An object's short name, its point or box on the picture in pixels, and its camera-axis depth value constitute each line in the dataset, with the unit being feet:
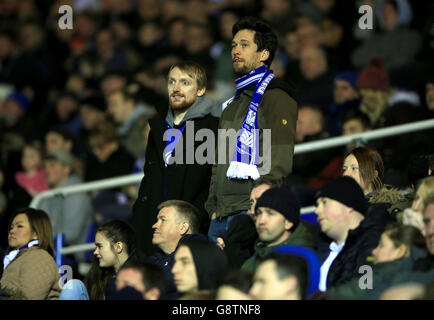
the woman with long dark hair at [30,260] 54.49
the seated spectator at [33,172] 80.38
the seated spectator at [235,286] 41.37
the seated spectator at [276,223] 47.24
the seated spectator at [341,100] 71.26
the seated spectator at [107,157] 77.71
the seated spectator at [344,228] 46.09
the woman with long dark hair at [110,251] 55.47
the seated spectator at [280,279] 41.06
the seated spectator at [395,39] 80.12
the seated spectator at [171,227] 51.60
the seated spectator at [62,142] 83.56
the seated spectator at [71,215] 72.33
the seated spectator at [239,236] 49.65
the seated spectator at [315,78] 76.43
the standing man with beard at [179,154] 53.36
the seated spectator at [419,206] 45.91
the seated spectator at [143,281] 44.57
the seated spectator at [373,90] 71.46
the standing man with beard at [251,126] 49.96
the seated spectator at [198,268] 45.14
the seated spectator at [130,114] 80.07
